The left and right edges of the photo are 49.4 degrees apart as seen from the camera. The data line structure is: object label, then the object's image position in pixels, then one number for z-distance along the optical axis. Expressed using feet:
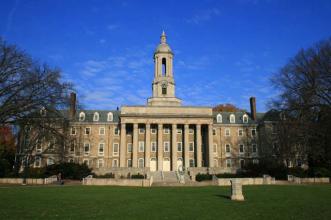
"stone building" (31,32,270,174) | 215.10
